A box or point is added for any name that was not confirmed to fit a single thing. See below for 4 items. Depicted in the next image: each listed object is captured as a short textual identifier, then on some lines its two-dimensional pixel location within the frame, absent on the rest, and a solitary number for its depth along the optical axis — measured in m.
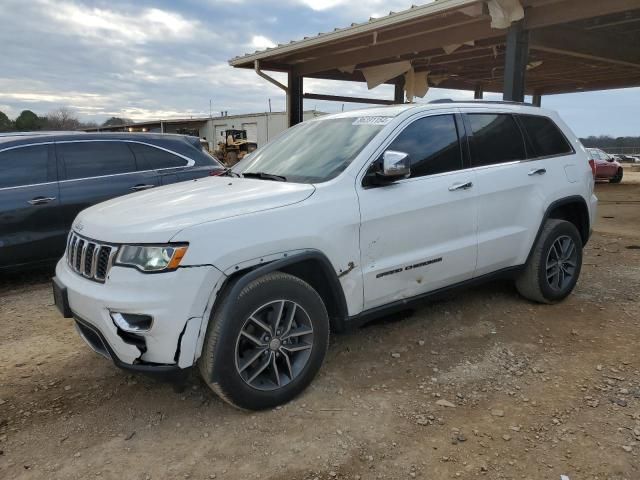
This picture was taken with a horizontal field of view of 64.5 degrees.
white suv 2.63
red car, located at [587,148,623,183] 19.70
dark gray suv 5.34
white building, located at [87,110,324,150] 29.38
